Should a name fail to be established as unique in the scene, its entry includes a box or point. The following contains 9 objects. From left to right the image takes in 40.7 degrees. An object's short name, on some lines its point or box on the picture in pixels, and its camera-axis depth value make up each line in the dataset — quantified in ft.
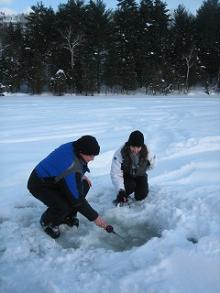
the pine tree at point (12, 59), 69.34
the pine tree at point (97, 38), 74.39
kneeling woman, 11.80
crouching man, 9.47
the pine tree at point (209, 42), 82.46
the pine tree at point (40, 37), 72.70
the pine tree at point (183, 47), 78.99
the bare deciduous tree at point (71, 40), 73.64
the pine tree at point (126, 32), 77.18
